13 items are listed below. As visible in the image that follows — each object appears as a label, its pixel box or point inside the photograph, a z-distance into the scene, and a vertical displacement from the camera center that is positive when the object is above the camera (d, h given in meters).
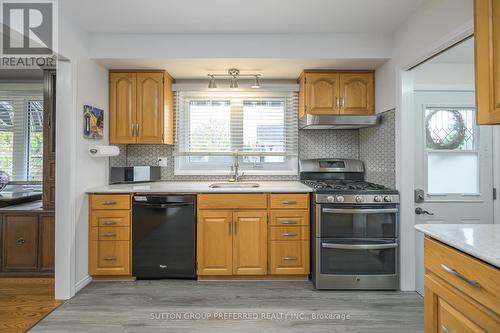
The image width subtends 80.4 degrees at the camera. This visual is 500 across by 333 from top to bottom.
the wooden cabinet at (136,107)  3.24 +0.68
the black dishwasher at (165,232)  2.89 -0.61
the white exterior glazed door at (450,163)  2.66 +0.05
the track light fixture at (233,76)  3.16 +1.06
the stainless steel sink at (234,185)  3.20 -0.17
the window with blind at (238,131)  3.68 +0.48
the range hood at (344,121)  3.02 +0.49
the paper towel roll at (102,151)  2.88 +0.19
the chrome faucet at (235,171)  3.58 -0.02
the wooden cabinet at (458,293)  1.03 -0.49
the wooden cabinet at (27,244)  2.97 -0.75
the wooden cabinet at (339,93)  3.20 +0.83
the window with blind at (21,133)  3.94 +0.49
